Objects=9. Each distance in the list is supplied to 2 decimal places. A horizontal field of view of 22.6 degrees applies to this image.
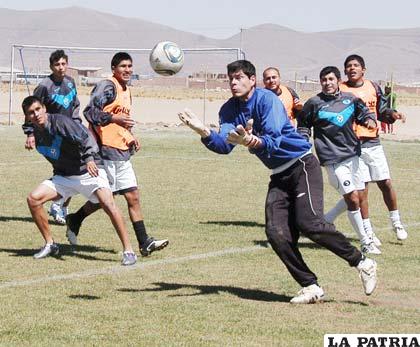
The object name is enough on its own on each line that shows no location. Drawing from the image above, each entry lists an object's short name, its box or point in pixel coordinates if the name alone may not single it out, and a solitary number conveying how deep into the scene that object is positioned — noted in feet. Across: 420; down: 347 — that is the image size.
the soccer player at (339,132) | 37.88
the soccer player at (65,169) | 35.35
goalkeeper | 28.25
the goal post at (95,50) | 113.50
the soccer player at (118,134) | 37.50
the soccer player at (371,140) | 40.78
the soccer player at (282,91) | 43.50
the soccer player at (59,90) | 43.93
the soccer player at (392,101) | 128.26
